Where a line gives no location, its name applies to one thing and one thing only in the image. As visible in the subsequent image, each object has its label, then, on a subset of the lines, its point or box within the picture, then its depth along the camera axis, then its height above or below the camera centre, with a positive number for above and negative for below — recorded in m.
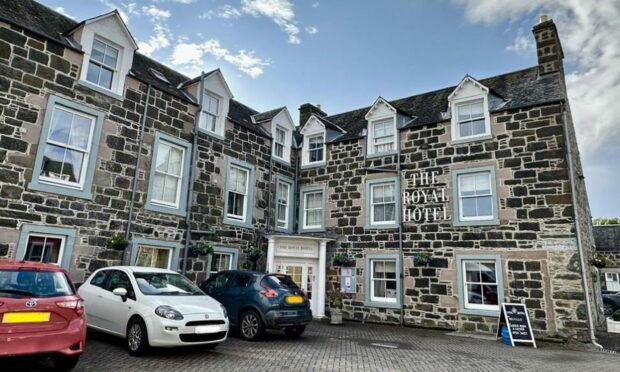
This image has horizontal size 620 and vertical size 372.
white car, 7.26 -1.06
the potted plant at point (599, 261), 12.46 +0.34
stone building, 10.18 +2.57
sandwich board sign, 11.32 -1.59
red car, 5.27 -0.89
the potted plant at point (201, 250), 13.14 +0.23
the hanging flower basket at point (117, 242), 10.82 +0.30
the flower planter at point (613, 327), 14.16 -1.97
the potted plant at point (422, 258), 14.16 +0.24
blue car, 9.70 -1.11
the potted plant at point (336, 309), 14.31 -1.75
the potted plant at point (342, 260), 15.95 +0.09
